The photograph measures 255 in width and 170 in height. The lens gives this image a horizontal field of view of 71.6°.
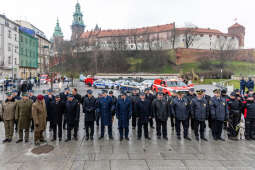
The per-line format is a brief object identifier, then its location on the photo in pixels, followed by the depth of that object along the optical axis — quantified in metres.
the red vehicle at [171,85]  15.77
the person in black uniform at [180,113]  7.05
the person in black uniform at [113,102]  7.08
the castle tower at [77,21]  110.44
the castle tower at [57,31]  113.44
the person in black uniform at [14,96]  7.18
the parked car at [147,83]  25.77
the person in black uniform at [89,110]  6.82
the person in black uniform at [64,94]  8.43
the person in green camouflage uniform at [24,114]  6.66
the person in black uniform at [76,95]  8.21
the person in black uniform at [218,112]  6.95
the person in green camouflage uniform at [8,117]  6.75
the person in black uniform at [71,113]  6.84
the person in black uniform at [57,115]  6.90
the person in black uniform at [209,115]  7.29
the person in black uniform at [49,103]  7.16
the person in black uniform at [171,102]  7.38
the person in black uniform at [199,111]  6.95
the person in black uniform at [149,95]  8.63
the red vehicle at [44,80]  32.52
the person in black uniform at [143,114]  7.08
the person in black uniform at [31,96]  7.97
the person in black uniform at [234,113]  7.14
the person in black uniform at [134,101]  7.75
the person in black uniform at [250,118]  7.00
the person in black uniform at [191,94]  8.53
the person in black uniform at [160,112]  7.01
